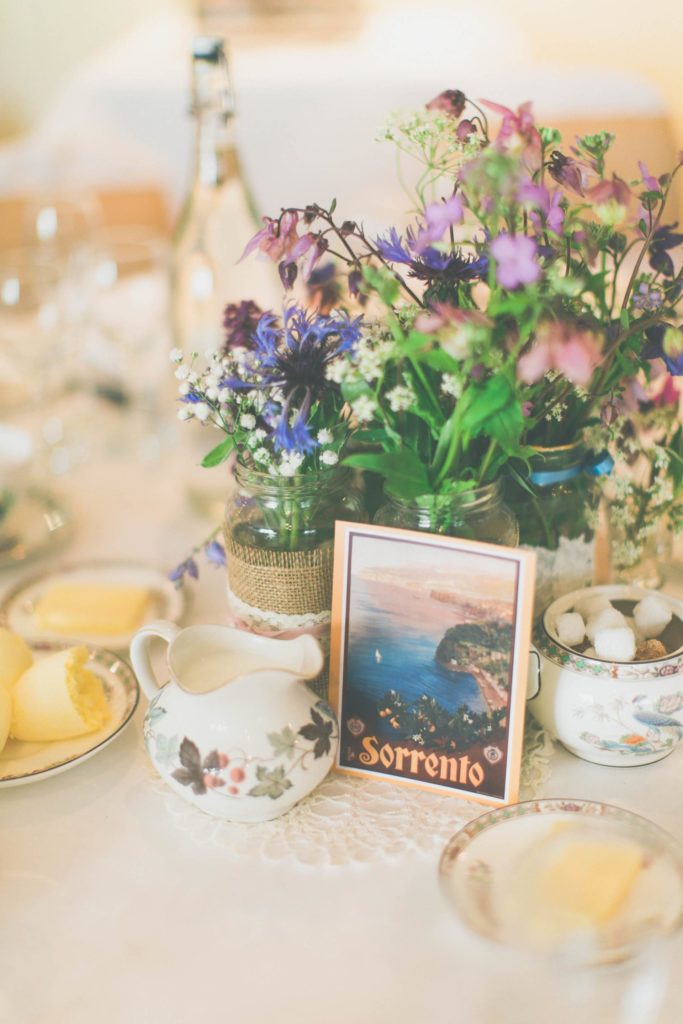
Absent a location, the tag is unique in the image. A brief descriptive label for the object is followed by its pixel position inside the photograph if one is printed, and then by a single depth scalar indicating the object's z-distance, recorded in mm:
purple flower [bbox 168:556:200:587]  851
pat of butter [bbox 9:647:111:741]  785
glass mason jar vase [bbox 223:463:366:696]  745
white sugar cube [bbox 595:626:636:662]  713
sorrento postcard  696
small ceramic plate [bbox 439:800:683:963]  551
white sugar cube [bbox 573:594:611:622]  781
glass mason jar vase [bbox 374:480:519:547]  703
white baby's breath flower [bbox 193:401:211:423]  697
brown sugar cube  729
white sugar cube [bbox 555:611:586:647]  747
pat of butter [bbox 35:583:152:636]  968
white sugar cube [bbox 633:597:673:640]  755
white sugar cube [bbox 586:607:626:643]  744
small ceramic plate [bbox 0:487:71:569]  1125
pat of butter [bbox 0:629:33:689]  812
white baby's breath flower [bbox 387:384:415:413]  641
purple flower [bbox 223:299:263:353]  811
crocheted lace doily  695
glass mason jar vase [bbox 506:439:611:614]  795
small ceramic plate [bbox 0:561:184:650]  960
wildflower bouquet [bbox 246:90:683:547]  582
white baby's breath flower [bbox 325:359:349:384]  638
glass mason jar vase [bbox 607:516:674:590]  890
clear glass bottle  1159
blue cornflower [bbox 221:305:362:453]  677
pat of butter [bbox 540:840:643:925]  567
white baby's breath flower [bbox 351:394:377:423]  647
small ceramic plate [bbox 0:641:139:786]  753
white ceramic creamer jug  680
